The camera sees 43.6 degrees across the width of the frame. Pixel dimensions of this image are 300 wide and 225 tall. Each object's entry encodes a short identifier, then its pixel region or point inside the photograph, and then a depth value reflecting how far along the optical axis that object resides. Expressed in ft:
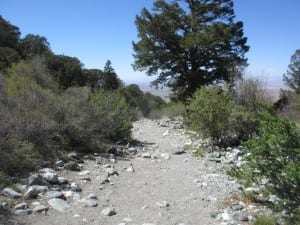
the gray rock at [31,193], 19.80
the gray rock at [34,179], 21.87
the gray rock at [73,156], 29.88
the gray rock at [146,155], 33.57
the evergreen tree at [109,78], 112.14
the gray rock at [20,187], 20.65
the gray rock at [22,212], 17.66
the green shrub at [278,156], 15.89
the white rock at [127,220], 17.76
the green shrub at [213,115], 36.42
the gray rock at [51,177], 22.74
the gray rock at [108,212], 18.56
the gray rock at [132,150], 35.83
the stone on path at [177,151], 35.54
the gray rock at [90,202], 19.72
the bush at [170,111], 74.74
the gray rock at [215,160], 31.12
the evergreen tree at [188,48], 69.92
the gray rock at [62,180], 23.01
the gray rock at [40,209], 18.24
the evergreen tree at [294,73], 136.17
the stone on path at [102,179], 24.37
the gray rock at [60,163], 27.11
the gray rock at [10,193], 19.55
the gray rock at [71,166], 26.80
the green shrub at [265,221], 16.85
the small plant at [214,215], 18.54
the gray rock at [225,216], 18.01
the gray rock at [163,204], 19.95
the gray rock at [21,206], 18.25
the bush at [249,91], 44.62
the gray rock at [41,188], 20.70
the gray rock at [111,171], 26.63
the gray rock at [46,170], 24.61
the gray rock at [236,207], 19.43
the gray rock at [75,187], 22.06
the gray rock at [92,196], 20.83
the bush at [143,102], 90.99
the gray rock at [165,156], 33.48
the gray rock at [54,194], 20.14
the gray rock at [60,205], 18.68
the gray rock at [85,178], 24.57
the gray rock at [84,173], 25.71
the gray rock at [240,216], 17.91
